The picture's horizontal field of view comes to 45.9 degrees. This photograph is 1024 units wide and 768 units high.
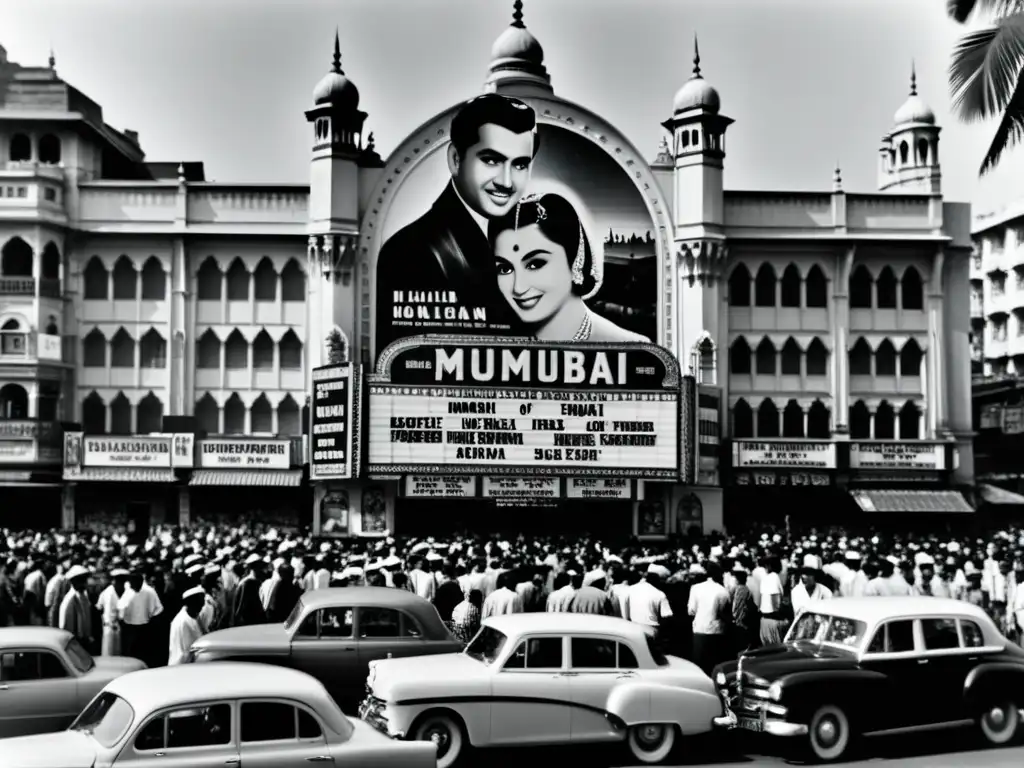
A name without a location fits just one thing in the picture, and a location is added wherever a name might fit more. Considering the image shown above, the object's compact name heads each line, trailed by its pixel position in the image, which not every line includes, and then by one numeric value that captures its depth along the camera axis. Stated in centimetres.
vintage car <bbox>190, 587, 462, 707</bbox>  1338
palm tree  1650
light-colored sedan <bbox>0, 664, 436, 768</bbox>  826
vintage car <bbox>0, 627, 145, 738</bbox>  1118
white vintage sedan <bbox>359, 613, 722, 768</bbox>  1138
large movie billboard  4066
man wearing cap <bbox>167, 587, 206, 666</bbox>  1361
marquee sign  3653
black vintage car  1196
